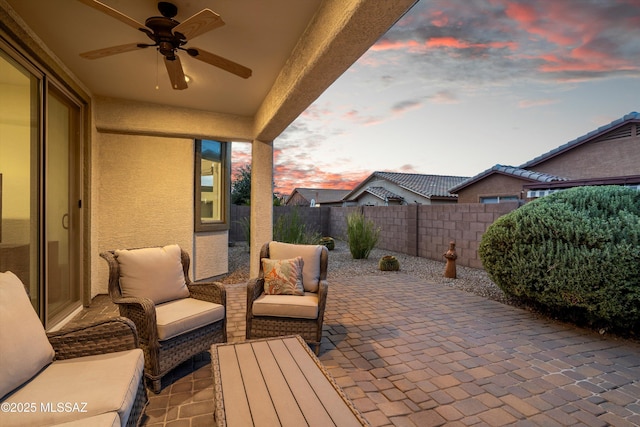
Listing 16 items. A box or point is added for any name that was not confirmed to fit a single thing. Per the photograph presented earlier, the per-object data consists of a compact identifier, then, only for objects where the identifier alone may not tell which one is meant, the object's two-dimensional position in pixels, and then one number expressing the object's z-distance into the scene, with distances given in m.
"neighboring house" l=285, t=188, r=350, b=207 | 31.71
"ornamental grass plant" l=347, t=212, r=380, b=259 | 7.55
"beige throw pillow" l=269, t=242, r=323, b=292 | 2.97
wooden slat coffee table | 1.23
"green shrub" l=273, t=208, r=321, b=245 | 6.11
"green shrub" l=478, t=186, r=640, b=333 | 2.88
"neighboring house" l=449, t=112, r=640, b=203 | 8.81
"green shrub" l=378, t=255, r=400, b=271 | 6.22
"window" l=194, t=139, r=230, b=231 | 4.97
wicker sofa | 1.19
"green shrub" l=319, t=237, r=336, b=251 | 9.05
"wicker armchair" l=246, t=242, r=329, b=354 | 2.57
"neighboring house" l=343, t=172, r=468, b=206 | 15.20
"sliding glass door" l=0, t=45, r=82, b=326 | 2.35
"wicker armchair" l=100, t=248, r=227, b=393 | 2.07
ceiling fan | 1.87
